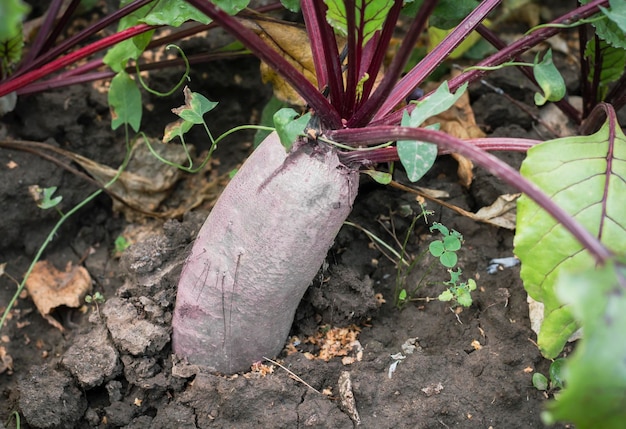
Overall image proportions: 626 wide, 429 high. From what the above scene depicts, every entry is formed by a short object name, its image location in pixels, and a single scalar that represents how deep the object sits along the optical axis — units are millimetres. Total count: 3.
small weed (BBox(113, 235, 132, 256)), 577
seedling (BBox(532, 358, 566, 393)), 459
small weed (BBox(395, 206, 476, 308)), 476
